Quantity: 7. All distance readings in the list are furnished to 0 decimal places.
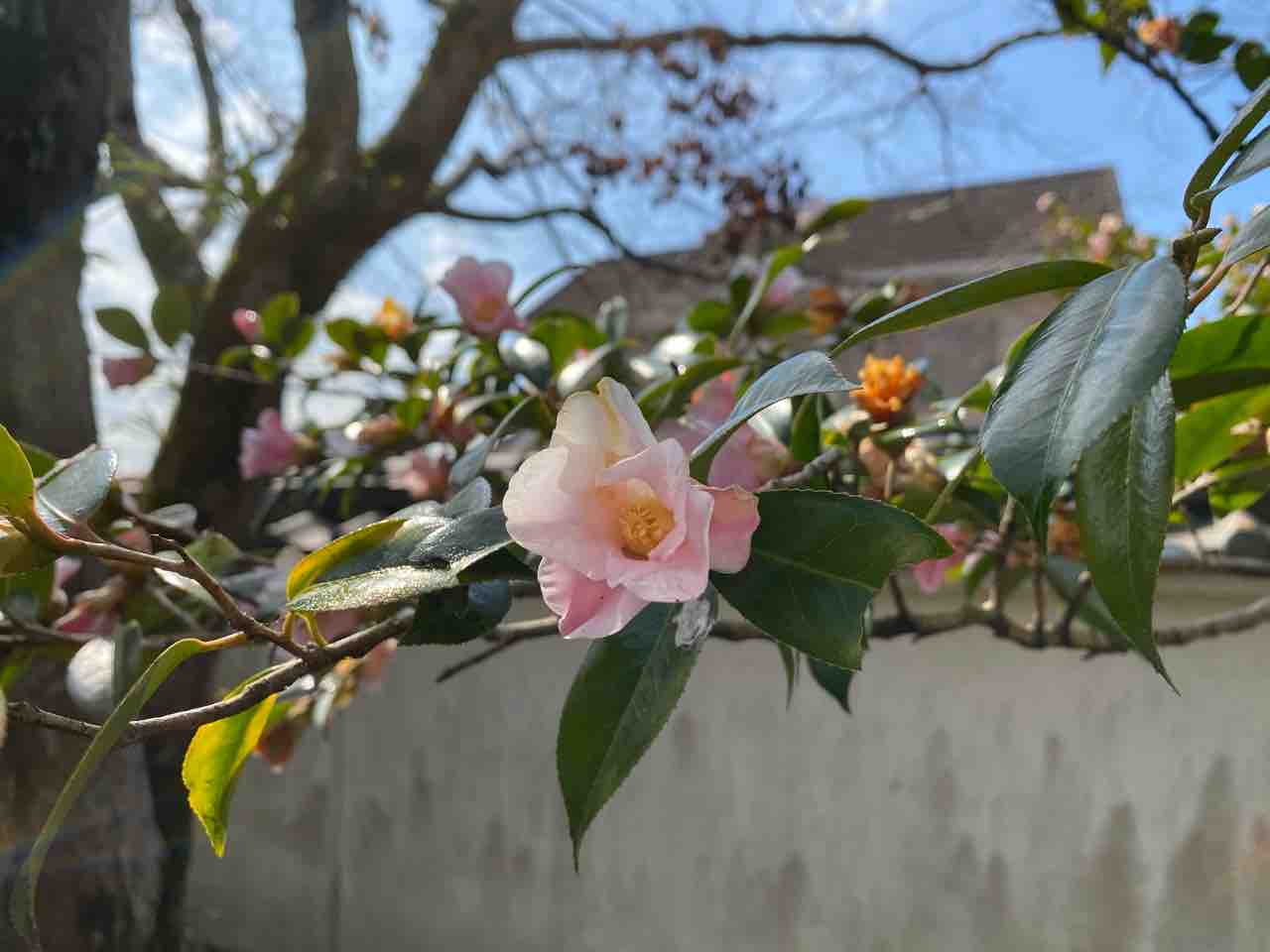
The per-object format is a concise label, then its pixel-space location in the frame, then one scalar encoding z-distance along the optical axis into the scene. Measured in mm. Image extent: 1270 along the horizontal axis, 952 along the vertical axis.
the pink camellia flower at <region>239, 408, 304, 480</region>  1288
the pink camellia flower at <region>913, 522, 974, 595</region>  941
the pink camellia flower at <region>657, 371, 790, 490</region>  583
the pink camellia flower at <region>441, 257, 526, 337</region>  963
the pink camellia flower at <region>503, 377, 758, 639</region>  364
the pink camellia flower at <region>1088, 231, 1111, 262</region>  2334
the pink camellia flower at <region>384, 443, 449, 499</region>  1018
